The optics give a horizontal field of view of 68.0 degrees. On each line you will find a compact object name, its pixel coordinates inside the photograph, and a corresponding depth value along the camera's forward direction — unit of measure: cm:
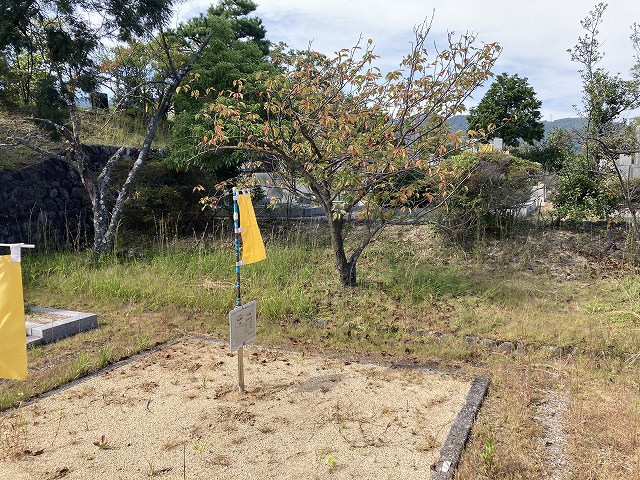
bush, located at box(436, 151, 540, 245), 694
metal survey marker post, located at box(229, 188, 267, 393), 338
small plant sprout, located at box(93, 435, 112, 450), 266
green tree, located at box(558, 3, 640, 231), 644
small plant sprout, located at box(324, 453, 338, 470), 247
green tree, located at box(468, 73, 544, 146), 2474
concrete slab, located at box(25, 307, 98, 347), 459
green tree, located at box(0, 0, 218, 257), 741
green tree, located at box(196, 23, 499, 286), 515
